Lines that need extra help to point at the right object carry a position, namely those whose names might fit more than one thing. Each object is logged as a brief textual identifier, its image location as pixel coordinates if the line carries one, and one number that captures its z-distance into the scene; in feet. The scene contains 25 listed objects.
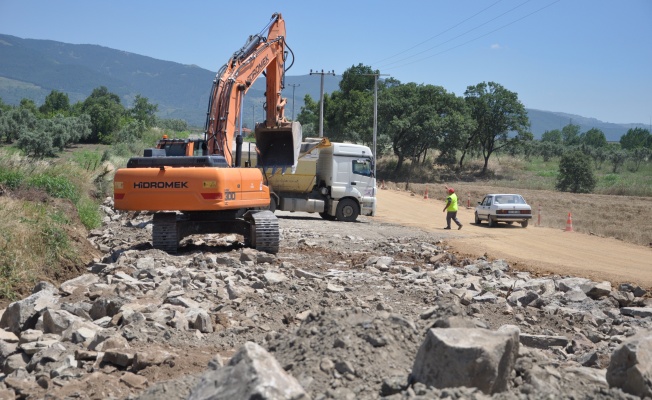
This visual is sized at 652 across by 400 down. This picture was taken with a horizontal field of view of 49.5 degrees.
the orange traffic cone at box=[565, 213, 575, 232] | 92.39
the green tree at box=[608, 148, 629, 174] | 255.43
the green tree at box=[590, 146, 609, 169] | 268.82
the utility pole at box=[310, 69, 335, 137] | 158.83
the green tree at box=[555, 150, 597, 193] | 182.80
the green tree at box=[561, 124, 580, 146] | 465.39
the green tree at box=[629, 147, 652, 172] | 262.26
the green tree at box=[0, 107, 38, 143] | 154.33
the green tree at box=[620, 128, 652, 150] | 434.14
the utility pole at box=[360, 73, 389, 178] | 147.84
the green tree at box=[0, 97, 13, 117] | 214.69
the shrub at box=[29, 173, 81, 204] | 66.08
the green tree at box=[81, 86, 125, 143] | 212.23
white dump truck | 85.56
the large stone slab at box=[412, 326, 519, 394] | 16.42
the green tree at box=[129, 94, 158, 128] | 335.59
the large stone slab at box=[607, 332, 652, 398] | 17.25
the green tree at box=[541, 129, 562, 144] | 593.63
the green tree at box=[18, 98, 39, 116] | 258.16
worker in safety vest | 86.33
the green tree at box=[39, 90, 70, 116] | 294.66
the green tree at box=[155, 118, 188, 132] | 363.87
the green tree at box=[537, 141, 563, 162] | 307.23
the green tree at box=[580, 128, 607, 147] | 496.10
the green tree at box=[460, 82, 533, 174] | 220.84
